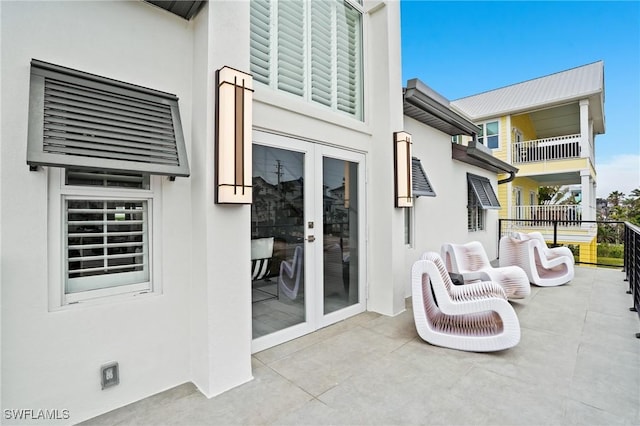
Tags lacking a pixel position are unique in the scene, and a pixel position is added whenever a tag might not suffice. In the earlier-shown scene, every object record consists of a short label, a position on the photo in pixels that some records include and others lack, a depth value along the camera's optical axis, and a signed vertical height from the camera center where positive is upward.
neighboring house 12.32 +3.36
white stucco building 2.01 +0.18
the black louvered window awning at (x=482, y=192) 8.09 +0.63
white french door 3.33 -0.25
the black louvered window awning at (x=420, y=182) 5.42 +0.61
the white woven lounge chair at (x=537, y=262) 5.98 -0.97
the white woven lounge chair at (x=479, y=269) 4.55 -0.88
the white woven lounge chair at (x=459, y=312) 3.15 -1.07
